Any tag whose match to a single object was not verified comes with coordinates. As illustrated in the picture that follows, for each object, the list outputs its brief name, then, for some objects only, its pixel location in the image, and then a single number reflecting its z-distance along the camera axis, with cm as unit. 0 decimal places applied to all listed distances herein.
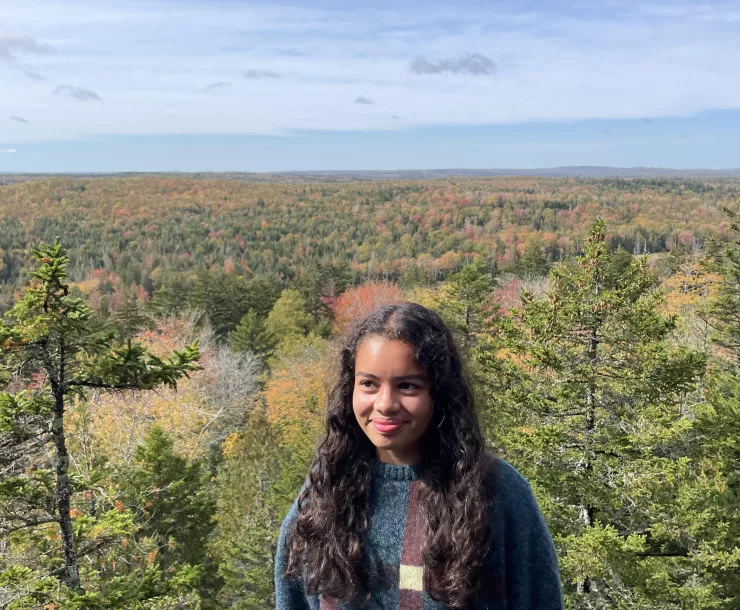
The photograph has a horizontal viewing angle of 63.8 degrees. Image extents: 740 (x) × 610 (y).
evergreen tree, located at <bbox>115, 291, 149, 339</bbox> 3388
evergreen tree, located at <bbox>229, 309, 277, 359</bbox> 3397
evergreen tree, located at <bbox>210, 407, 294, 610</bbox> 1407
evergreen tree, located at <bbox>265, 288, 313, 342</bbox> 3734
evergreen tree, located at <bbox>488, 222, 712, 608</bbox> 780
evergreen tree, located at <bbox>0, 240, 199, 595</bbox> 499
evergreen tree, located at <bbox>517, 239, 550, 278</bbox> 4872
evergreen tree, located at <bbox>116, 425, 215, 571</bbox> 1300
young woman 201
